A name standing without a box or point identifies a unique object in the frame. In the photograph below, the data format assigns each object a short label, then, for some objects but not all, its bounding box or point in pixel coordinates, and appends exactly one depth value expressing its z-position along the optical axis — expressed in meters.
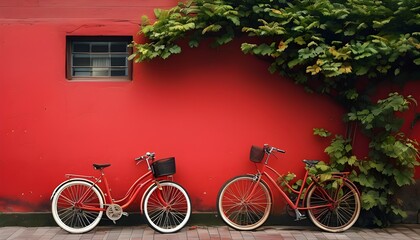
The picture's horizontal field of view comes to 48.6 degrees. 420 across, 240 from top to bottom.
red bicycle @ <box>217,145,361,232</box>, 6.69
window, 7.02
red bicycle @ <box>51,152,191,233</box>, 6.50
